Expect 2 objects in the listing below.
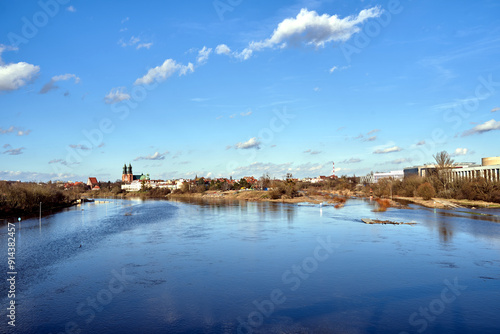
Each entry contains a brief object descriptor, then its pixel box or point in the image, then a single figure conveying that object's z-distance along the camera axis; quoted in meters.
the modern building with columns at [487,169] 63.25
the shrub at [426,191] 59.16
